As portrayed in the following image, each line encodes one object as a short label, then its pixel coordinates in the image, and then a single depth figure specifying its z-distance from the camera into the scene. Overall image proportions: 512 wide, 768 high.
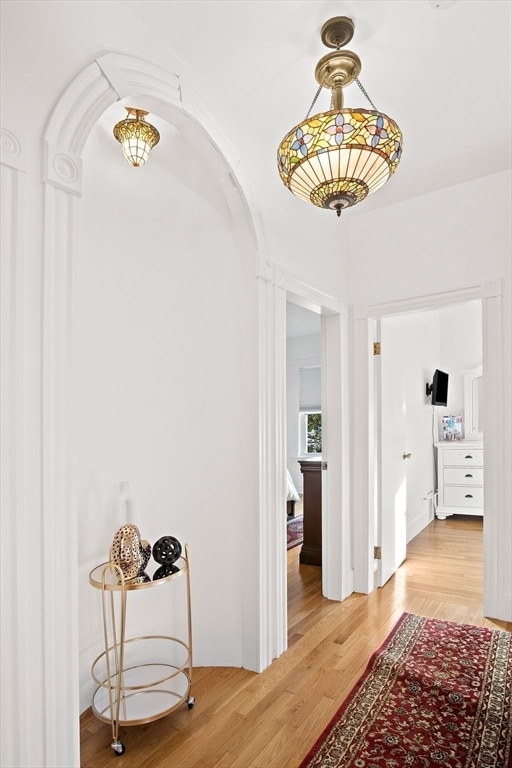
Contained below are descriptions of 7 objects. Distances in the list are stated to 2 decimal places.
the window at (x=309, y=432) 8.02
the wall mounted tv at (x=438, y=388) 5.84
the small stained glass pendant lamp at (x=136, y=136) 2.12
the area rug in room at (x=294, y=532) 4.81
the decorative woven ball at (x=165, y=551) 2.02
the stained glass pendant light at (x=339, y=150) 1.58
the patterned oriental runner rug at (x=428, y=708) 1.82
